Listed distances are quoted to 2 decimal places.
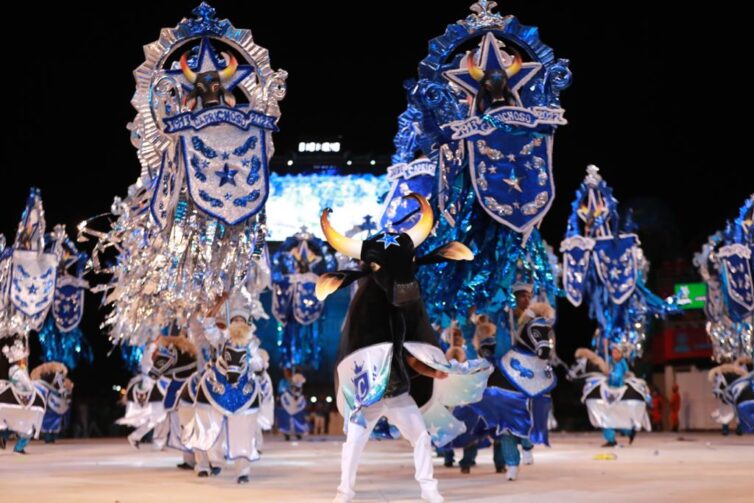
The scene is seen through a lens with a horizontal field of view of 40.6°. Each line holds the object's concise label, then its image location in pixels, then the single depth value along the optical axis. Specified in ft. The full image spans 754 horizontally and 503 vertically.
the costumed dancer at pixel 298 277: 74.33
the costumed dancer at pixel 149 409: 46.65
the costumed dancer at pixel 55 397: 67.41
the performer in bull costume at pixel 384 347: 25.41
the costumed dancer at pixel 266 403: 44.37
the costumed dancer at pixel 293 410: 78.54
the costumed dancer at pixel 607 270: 65.41
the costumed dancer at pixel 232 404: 33.47
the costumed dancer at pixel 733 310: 59.52
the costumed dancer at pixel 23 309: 56.75
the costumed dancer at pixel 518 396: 32.68
